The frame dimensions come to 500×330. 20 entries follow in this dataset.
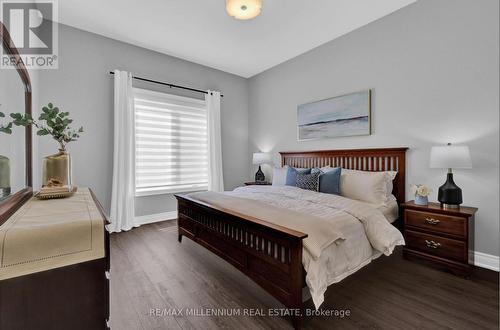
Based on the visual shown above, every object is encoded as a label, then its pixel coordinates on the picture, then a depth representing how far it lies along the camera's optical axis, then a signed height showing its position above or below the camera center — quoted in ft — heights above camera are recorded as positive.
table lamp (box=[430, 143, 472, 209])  7.08 -0.02
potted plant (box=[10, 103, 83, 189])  5.12 +0.10
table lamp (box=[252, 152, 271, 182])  14.73 +0.22
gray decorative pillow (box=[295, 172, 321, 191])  9.78 -0.78
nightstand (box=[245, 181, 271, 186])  14.44 -1.27
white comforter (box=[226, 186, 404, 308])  5.06 -2.03
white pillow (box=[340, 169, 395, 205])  8.66 -0.89
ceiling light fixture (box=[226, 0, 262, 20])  6.66 +4.63
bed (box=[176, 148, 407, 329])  5.05 -1.91
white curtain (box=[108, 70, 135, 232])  11.20 +0.32
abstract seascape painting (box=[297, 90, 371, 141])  10.52 +2.36
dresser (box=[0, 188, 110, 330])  2.41 -1.25
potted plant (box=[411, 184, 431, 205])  7.99 -1.07
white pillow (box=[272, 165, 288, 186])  11.83 -0.67
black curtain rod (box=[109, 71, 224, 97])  12.17 +4.51
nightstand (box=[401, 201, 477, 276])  6.96 -2.33
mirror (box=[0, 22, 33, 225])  3.85 +0.40
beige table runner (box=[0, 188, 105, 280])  2.40 -0.88
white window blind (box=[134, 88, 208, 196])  12.41 +1.17
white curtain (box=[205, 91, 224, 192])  14.57 +1.32
